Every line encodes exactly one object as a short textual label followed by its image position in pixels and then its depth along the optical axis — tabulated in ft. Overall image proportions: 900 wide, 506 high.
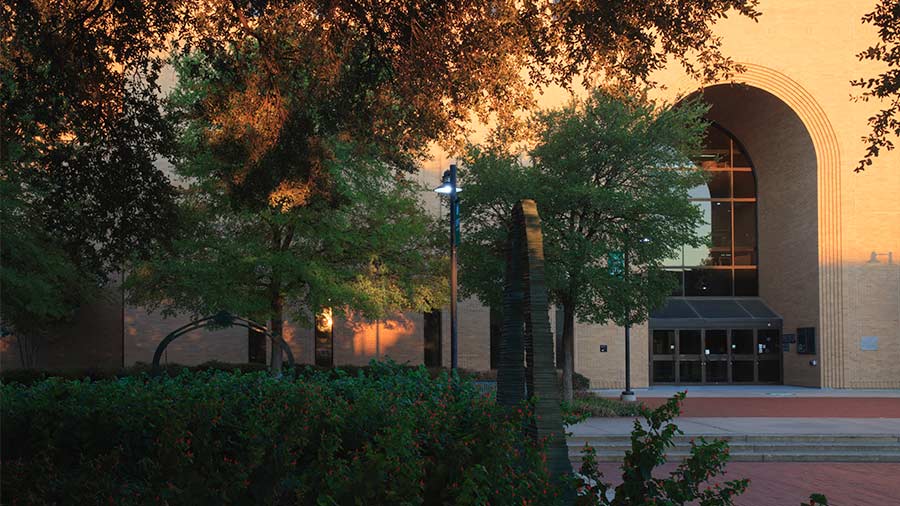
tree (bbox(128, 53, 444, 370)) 74.64
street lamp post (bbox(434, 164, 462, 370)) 62.08
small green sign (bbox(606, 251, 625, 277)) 70.79
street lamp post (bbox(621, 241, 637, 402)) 90.33
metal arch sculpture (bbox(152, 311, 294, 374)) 45.36
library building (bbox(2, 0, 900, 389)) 114.21
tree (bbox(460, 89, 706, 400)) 68.64
